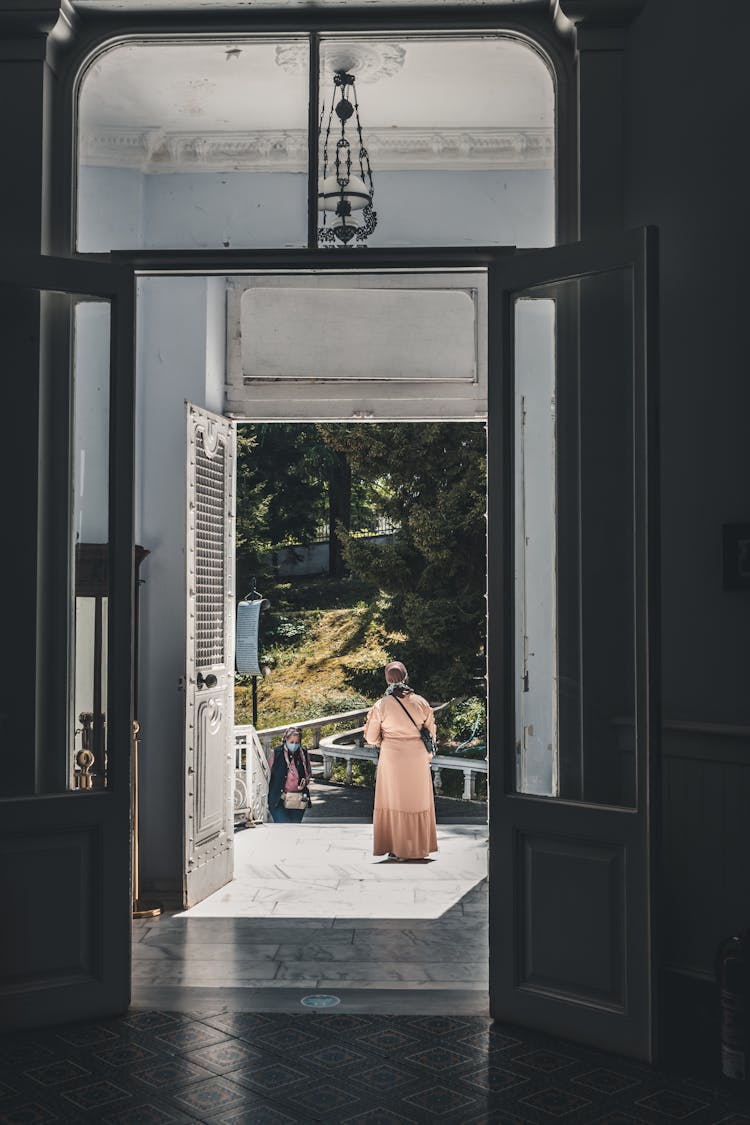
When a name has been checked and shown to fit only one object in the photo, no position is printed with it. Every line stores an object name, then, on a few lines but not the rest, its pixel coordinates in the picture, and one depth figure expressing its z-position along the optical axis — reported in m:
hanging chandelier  4.19
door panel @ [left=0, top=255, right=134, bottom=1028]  3.73
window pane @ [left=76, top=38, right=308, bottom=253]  4.20
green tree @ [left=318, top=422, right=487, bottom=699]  11.31
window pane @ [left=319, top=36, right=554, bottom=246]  4.16
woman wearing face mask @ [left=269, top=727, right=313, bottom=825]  8.10
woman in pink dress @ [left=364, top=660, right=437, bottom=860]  7.11
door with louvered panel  6.02
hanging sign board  9.05
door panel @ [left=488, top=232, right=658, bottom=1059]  3.50
